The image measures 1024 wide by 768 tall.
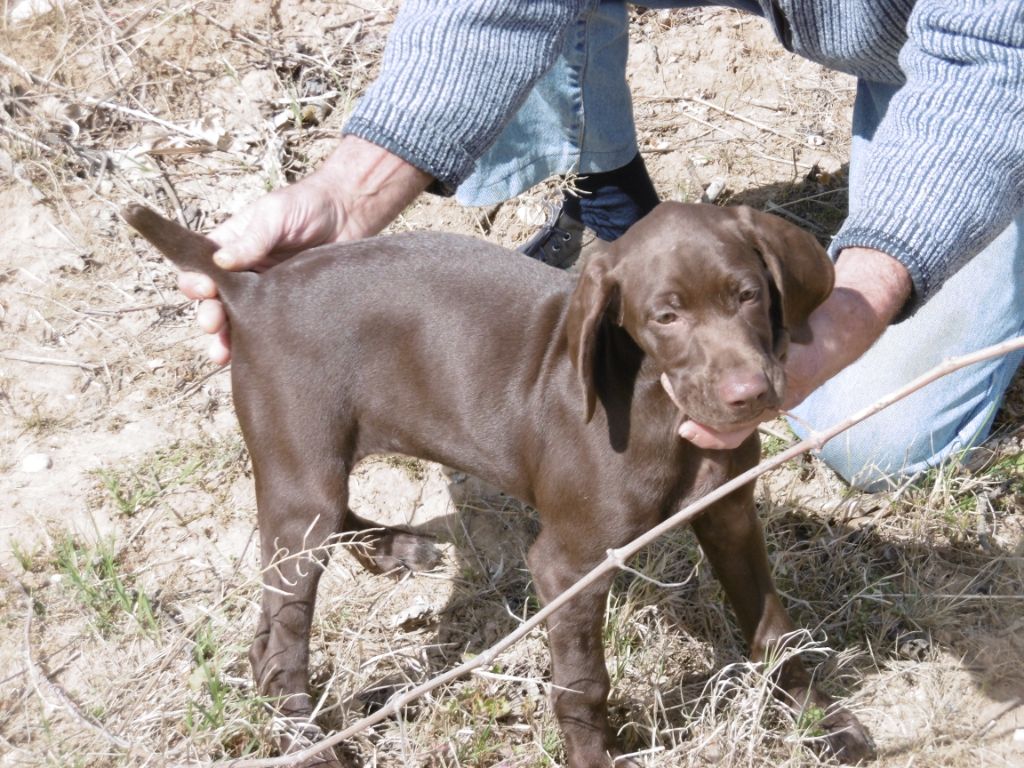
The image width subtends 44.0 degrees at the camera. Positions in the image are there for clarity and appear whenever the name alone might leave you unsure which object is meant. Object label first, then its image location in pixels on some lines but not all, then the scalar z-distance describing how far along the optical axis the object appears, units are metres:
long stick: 2.42
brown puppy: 2.99
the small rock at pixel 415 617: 3.79
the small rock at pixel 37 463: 4.23
